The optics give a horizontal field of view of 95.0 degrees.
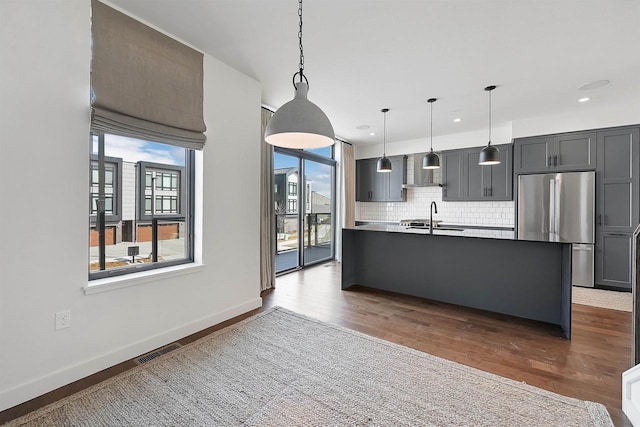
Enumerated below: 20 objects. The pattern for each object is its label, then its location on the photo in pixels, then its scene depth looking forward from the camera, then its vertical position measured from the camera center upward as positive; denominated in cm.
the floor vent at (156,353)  240 -121
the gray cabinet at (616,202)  428 +15
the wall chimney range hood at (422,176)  629 +78
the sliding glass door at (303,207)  525 +10
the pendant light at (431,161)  434 +76
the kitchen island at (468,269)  308 -72
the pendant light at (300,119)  181 +58
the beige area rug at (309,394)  173 -121
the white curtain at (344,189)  663 +52
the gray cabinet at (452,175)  594 +77
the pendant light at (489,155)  389 +76
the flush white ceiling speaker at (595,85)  353 +157
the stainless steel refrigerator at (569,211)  454 +2
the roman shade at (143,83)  222 +109
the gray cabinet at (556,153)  458 +98
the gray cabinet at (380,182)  667 +72
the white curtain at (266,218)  428 -10
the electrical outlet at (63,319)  205 -76
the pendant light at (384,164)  472 +78
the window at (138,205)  239 +6
